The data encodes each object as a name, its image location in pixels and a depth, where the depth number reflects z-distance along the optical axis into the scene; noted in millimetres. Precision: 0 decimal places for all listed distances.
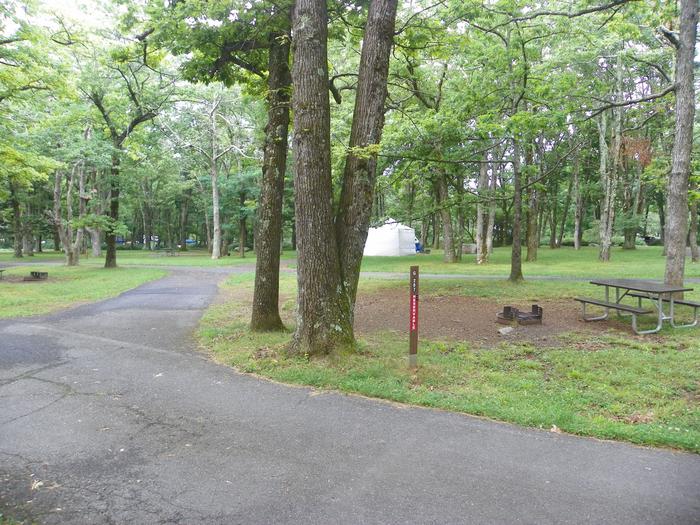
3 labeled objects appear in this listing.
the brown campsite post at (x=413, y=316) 5414
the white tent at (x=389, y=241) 35969
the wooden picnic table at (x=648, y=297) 7426
